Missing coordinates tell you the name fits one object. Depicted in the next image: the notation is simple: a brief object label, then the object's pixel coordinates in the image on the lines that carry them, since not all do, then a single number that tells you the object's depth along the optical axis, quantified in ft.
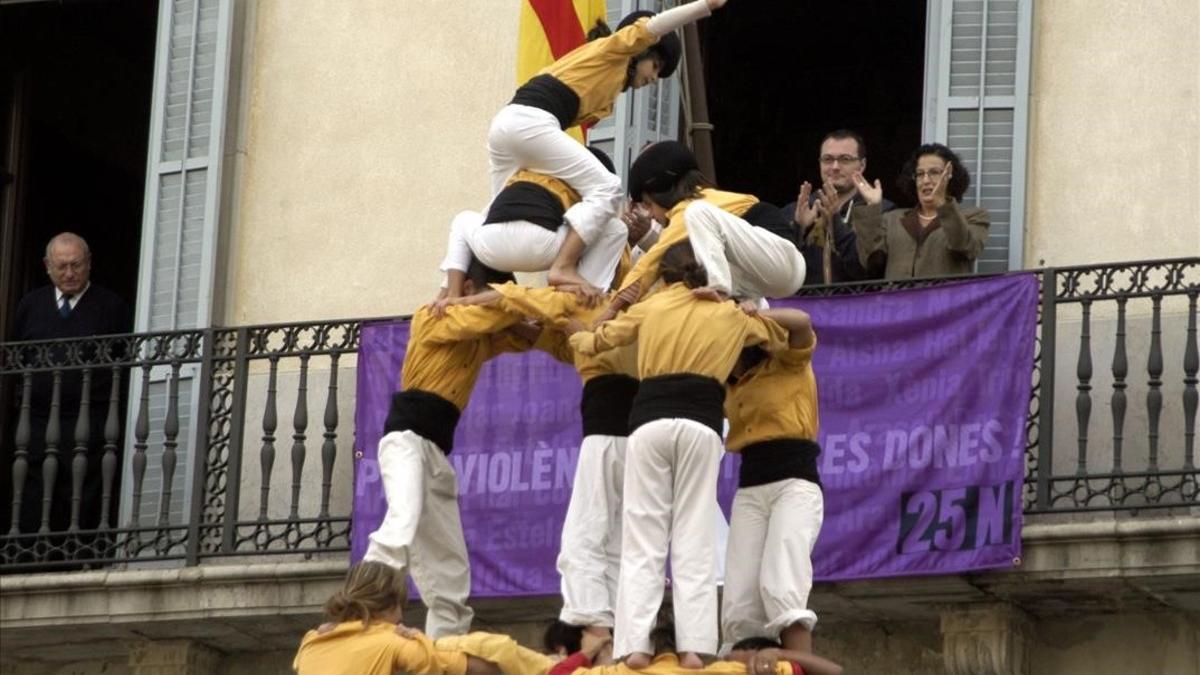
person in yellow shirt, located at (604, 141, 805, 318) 42.73
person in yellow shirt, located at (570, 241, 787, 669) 41.68
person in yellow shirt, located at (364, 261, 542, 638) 45.29
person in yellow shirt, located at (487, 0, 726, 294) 45.44
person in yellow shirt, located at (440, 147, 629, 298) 45.52
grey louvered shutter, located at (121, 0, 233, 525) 54.95
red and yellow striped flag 50.93
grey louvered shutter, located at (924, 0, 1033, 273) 51.24
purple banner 48.85
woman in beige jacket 50.14
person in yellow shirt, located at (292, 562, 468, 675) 40.88
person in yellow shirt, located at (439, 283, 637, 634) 43.57
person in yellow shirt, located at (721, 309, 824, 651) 42.32
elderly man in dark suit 55.36
